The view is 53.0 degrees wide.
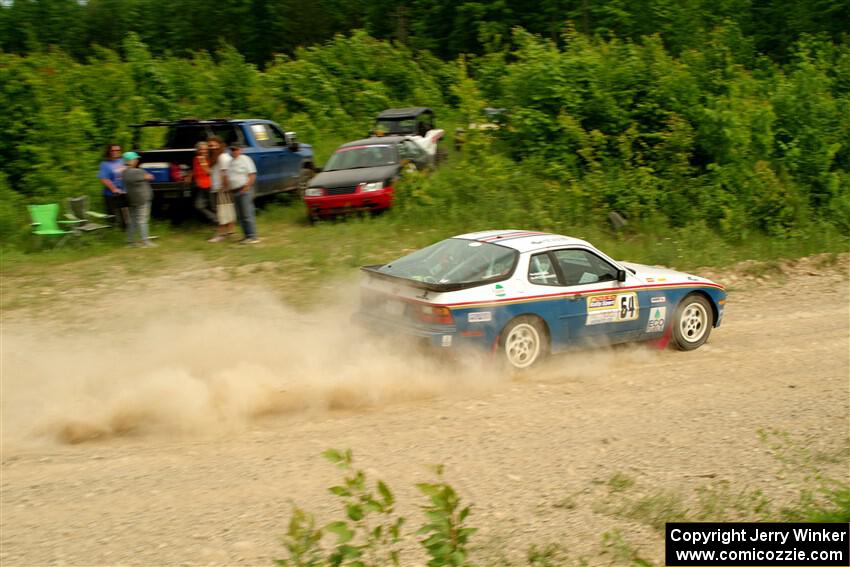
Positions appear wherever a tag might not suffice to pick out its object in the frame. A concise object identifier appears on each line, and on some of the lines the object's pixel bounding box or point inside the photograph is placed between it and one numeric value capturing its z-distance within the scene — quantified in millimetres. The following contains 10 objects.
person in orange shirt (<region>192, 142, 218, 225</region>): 15367
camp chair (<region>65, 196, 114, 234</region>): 15125
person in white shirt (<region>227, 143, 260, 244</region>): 14691
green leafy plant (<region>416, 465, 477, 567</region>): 3363
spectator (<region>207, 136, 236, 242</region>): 14750
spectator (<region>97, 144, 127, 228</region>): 15578
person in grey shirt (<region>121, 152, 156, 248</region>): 14508
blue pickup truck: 15664
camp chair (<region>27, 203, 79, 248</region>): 14758
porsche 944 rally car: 8508
